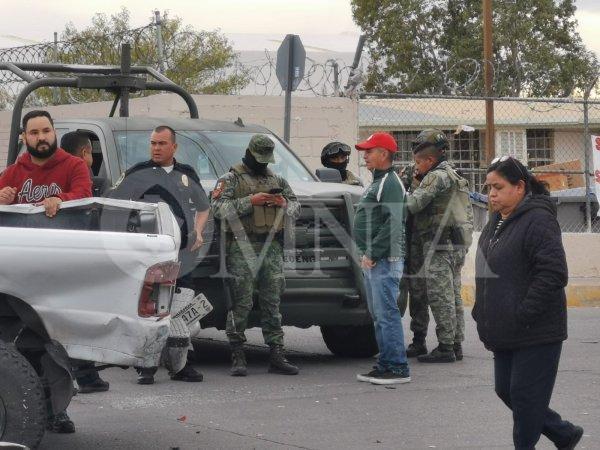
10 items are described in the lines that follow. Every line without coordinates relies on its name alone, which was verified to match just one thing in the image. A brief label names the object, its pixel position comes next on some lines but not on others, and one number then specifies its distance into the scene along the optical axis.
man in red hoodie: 12.10
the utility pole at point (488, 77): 32.47
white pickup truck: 9.37
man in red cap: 14.61
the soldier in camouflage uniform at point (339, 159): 19.08
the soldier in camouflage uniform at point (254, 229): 15.13
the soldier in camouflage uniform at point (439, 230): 16.05
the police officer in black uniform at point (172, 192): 14.72
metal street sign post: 22.63
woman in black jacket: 9.39
